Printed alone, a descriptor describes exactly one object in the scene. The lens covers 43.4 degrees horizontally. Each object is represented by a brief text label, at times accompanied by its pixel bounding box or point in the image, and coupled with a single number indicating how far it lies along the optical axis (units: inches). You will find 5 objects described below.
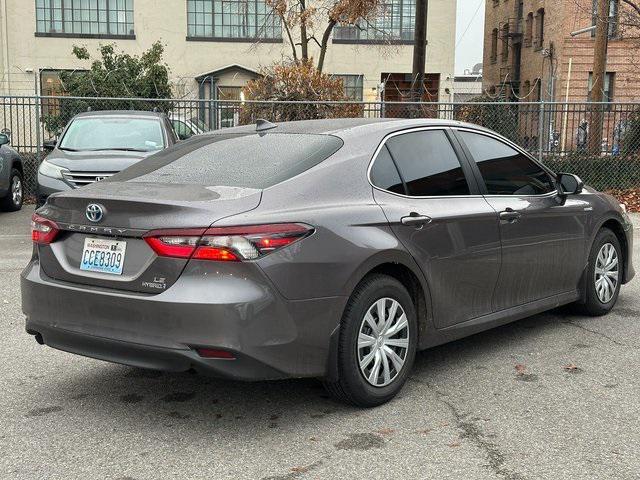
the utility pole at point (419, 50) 684.1
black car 507.5
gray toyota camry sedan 149.2
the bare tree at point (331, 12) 791.1
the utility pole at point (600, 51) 728.3
